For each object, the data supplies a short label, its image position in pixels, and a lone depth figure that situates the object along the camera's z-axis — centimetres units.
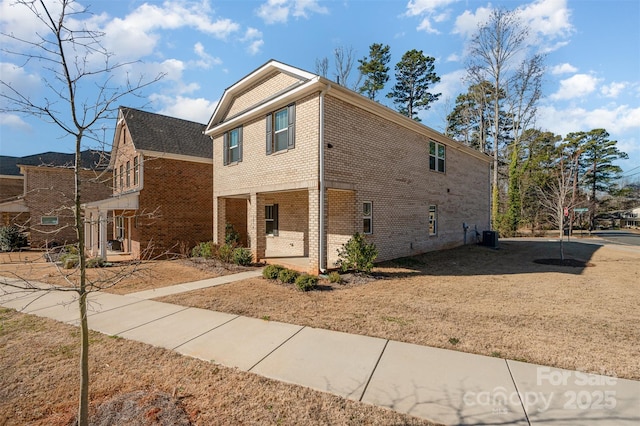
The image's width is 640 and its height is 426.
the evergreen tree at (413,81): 3088
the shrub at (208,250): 1246
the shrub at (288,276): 841
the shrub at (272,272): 892
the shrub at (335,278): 848
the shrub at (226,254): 1172
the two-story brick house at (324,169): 927
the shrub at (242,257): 1131
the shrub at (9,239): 1811
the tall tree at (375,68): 2962
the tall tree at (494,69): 2524
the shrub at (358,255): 925
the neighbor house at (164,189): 1420
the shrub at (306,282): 771
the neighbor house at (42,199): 1980
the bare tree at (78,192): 262
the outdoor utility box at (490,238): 1741
